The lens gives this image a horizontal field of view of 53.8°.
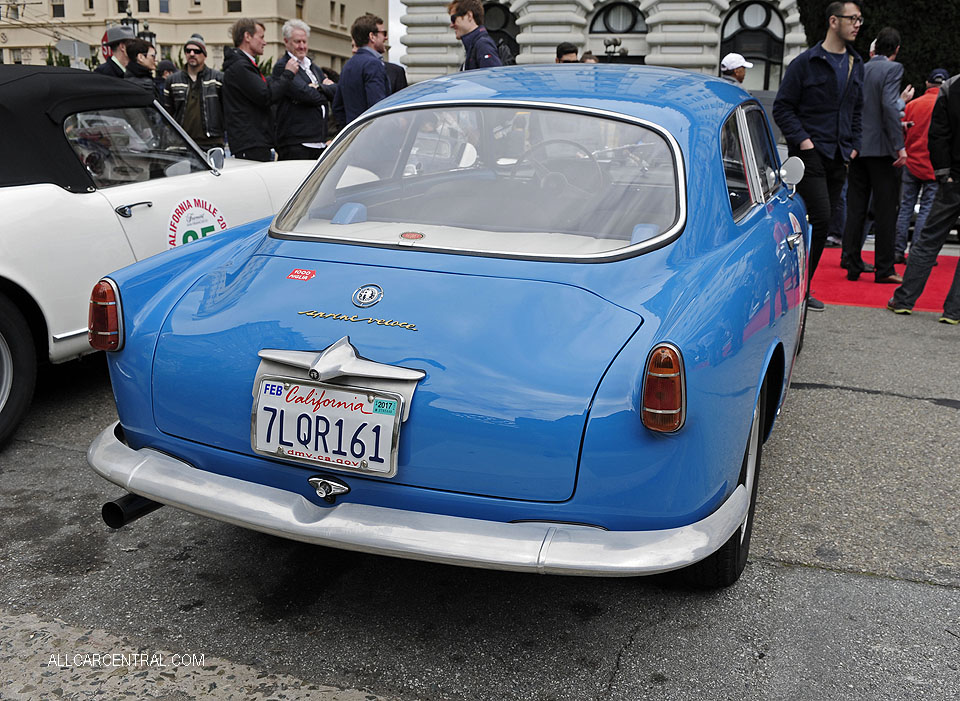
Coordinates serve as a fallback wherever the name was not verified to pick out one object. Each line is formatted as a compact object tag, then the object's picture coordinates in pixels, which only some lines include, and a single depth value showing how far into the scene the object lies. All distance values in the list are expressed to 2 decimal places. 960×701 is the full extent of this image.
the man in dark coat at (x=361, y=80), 8.02
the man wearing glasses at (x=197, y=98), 8.60
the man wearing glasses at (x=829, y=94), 6.80
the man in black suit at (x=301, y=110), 8.09
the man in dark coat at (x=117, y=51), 9.09
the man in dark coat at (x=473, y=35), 8.14
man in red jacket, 8.65
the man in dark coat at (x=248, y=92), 7.70
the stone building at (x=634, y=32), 26.28
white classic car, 4.18
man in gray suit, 8.00
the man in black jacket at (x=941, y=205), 6.67
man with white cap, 11.38
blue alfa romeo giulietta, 2.38
